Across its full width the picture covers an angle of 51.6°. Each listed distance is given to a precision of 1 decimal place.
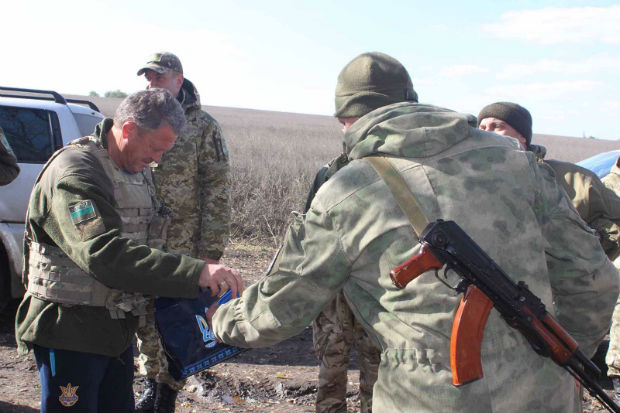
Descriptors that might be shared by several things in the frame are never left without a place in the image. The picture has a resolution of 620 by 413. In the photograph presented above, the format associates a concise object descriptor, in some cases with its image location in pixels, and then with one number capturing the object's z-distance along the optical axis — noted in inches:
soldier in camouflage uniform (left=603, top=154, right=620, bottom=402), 152.0
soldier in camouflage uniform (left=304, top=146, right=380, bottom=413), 145.4
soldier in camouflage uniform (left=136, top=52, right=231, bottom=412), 167.0
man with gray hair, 94.0
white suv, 202.7
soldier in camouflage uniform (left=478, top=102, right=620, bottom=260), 142.4
